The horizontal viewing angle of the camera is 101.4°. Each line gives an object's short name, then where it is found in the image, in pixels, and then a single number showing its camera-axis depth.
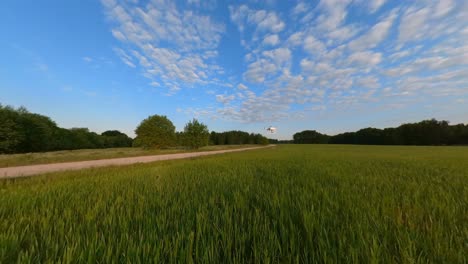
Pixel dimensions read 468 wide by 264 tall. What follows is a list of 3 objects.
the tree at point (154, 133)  43.75
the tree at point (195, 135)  52.56
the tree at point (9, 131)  39.69
